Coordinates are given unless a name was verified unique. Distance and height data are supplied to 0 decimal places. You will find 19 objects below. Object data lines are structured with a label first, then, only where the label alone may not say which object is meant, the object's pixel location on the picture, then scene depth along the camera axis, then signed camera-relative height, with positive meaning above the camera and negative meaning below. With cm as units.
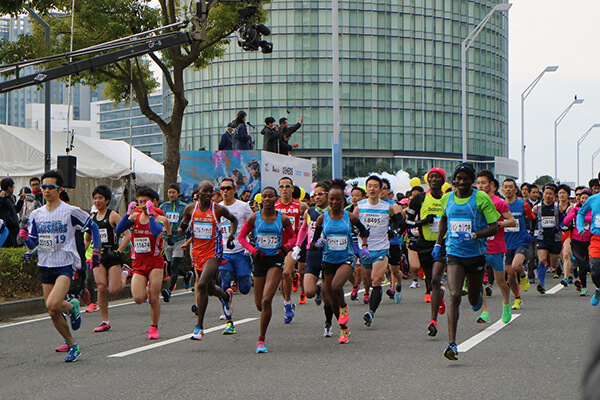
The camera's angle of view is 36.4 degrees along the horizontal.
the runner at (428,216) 1149 -9
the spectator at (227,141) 2117 +157
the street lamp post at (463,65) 3174 +619
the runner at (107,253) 1143 -58
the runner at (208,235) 1034 -31
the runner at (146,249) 1071 -49
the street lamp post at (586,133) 7469 +657
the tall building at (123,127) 17912 +1631
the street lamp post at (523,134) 5418 +480
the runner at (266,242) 969 -36
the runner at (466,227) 853 -16
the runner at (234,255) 1094 -56
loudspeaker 1786 +82
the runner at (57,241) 873 -33
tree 2353 +472
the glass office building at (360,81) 9050 +1294
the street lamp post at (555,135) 6254 +593
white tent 2342 +125
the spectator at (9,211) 1623 -7
